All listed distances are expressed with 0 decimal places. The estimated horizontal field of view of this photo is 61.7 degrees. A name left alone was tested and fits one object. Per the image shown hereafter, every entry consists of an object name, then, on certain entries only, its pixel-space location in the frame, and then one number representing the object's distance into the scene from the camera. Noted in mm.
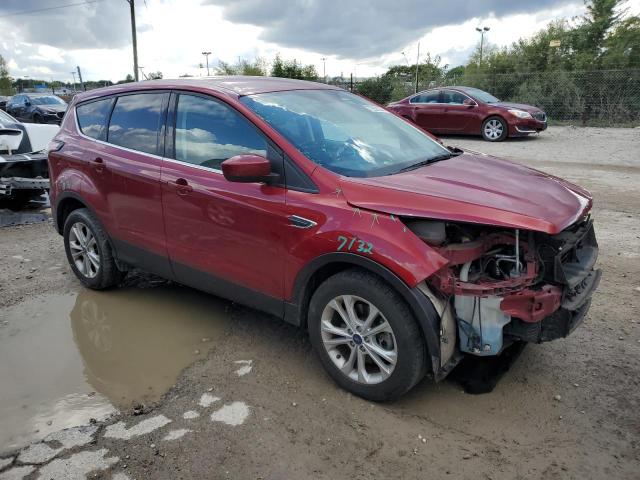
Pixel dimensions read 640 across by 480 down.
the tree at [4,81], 58625
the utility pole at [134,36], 28000
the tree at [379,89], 24625
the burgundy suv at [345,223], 2828
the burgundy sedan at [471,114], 14664
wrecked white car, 7551
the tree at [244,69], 35969
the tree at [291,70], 30984
